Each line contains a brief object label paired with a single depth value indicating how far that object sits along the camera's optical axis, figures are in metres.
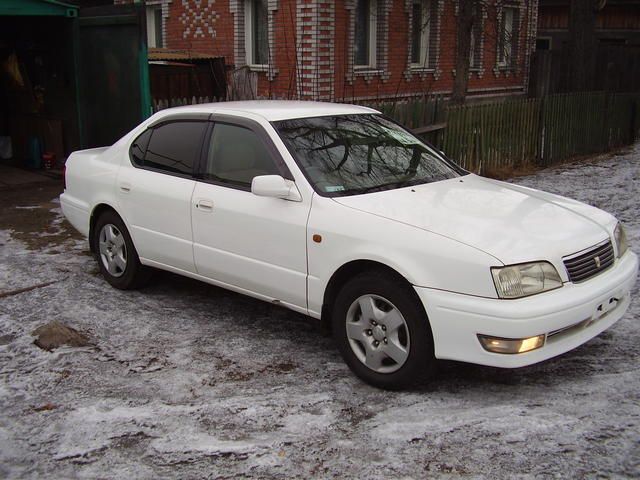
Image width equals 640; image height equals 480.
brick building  15.43
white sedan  4.06
